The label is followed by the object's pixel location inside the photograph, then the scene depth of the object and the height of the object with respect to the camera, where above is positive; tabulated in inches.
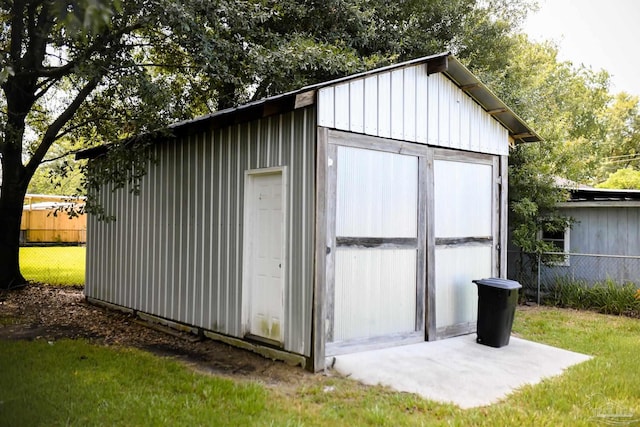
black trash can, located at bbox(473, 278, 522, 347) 260.1 -46.9
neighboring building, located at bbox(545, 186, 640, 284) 419.5 -17.4
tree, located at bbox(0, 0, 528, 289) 312.7 +115.8
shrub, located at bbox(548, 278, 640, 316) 381.7 -60.0
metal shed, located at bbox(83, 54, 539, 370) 224.5 +1.5
